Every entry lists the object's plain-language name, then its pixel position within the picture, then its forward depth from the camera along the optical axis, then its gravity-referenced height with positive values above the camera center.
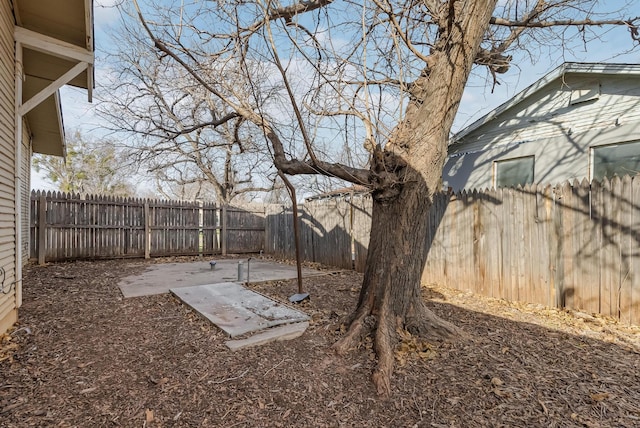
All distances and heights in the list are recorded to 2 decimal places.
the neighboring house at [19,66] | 3.31 +1.97
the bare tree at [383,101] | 2.93 +1.19
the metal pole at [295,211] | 4.12 +0.03
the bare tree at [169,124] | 9.14 +3.27
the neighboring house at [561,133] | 5.38 +1.62
